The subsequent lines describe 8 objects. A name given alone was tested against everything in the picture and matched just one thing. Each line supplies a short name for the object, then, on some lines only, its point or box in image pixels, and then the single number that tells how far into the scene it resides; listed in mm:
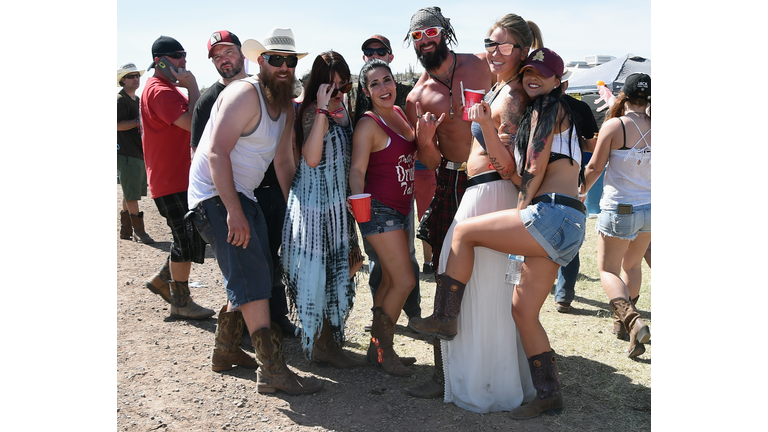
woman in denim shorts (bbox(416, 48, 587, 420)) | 2908
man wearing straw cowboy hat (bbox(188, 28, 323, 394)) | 3293
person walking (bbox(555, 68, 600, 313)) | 4867
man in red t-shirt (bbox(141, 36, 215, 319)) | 4520
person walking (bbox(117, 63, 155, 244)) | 7746
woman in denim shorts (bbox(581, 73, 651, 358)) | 4199
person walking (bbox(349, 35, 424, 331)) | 3774
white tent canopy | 10641
